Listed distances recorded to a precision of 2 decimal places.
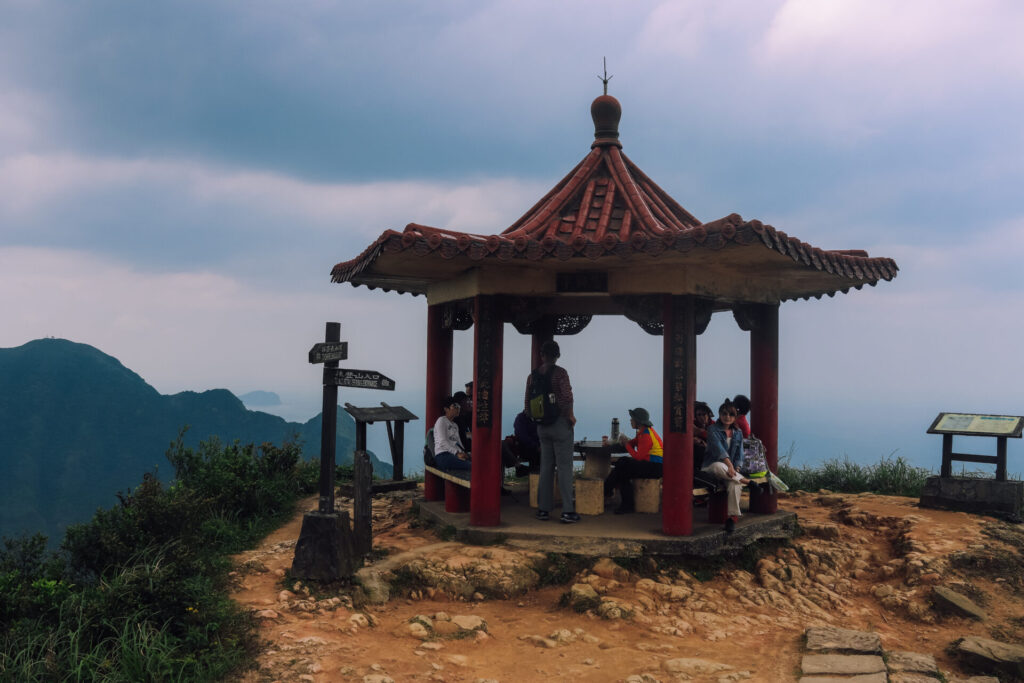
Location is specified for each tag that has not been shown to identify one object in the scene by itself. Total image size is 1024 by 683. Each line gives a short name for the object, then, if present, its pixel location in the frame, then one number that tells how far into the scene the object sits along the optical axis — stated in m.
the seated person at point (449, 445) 9.21
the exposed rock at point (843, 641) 6.25
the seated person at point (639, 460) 9.01
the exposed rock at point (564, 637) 6.29
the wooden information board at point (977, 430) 10.73
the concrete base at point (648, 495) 9.23
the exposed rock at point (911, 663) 5.97
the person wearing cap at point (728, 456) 8.23
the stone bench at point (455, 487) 8.93
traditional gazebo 7.20
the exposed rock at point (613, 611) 6.78
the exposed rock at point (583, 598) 6.94
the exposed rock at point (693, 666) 5.74
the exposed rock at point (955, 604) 7.47
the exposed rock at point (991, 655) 6.20
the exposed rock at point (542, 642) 6.19
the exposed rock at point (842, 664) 5.80
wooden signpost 7.07
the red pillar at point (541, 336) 11.52
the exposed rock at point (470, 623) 6.43
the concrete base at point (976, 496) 10.55
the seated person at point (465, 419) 9.93
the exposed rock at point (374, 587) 6.89
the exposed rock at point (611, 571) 7.45
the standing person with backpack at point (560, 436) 8.32
